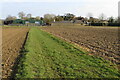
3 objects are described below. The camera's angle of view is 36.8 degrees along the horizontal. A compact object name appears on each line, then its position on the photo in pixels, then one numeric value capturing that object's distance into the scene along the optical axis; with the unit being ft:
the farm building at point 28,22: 362.08
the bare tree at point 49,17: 433.32
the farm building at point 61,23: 372.62
